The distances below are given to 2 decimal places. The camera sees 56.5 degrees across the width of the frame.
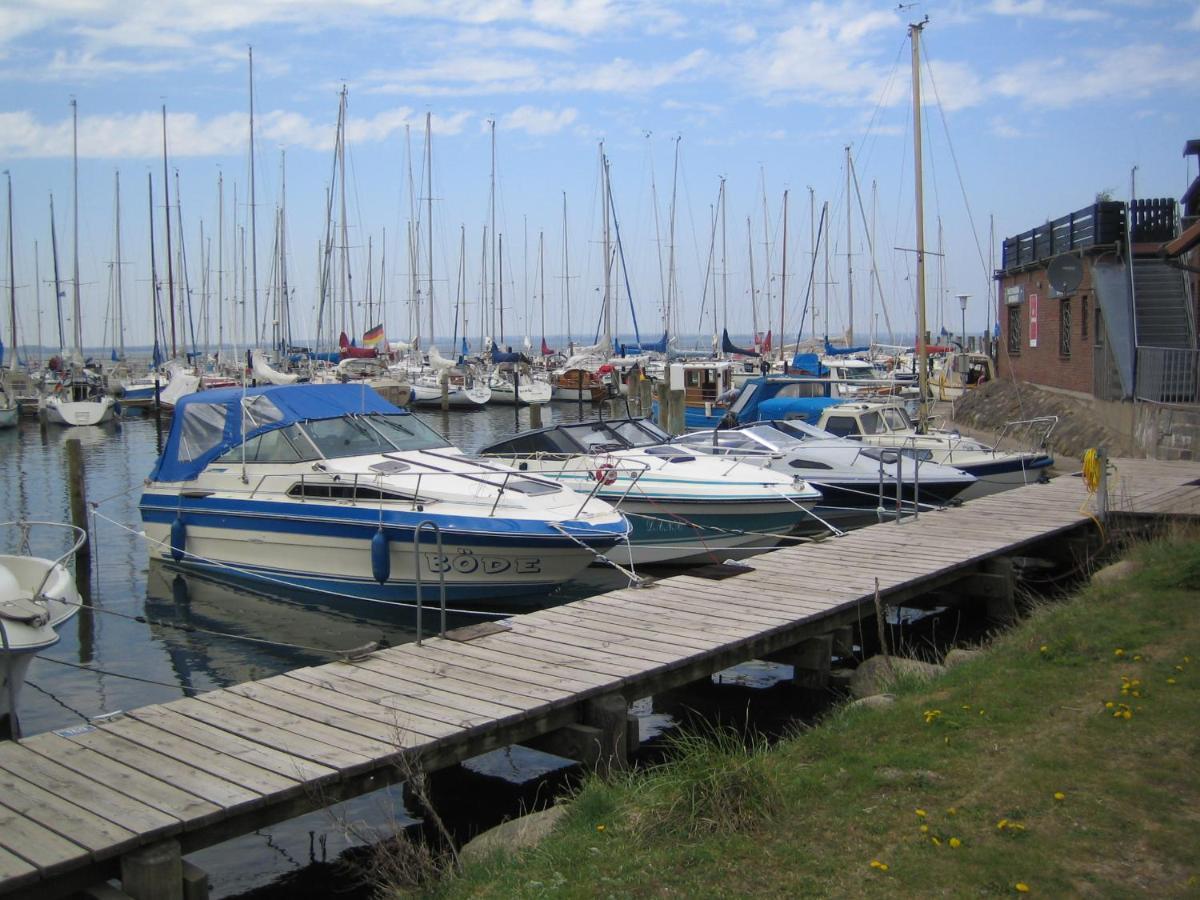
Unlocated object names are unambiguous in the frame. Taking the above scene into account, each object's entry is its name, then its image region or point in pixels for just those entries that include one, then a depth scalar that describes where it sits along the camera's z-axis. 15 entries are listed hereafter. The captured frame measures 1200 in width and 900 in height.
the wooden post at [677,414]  32.72
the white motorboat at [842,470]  19.77
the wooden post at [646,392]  44.91
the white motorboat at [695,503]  17.47
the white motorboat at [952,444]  21.66
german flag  64.88
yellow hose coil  15.65
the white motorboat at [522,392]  58.28
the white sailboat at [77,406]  49.41
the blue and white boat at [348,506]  14.23
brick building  21.50
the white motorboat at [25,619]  9.54
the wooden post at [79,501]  18.09
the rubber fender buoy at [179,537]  17.16
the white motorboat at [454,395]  57.00
